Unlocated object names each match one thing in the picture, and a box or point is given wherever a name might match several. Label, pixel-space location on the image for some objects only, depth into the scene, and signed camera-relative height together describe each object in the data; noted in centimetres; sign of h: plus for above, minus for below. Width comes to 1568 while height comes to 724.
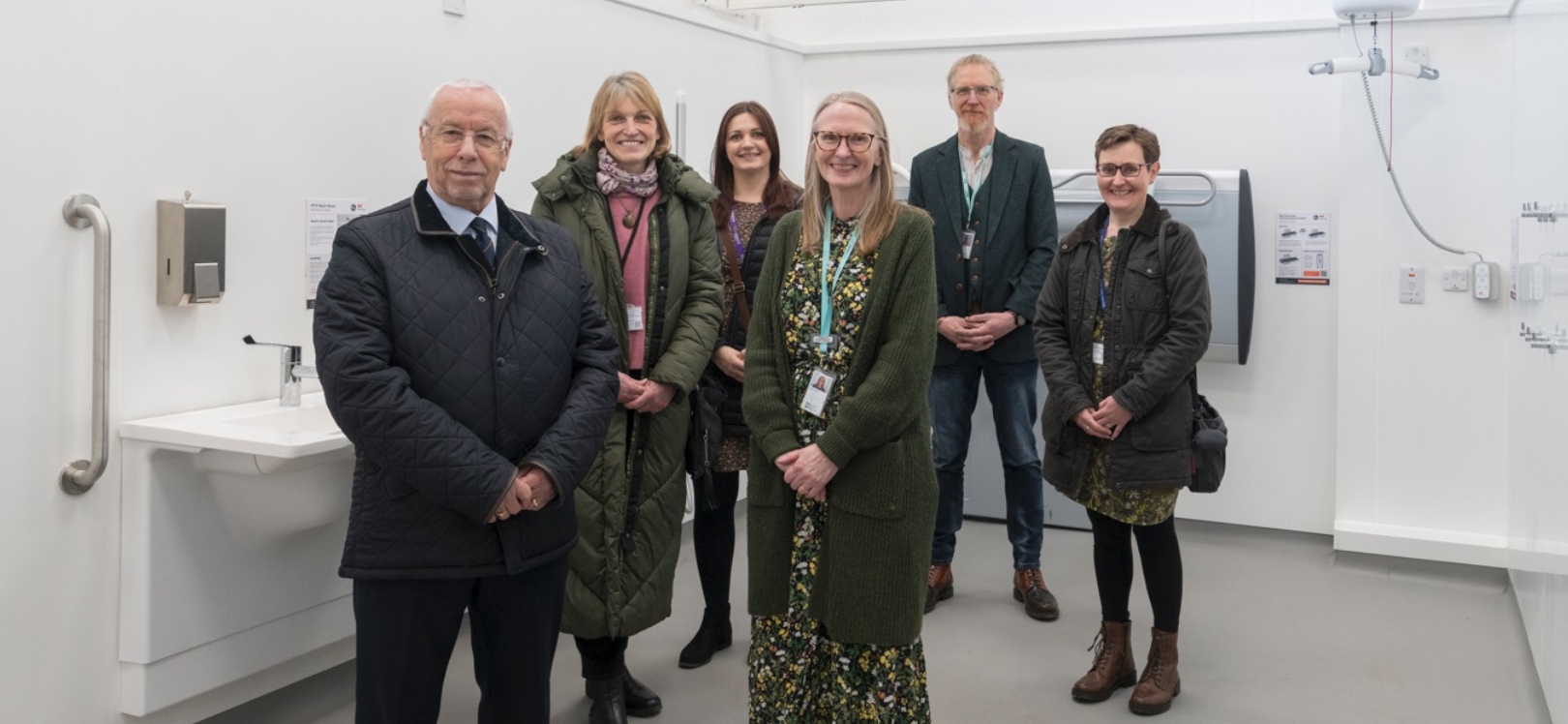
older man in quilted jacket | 201 -12
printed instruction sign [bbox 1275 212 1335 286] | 469 +42
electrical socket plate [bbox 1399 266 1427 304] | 434 +26
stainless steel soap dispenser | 262 +19
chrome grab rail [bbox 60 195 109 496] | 244 +0
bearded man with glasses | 379 +20
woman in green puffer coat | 279 +2
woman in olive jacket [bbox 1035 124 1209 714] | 291 -6
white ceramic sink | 246 -19
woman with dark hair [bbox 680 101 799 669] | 318 +24
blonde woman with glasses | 233 -17
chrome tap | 285 -7
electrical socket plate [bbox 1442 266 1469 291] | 428 +28
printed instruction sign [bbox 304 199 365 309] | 302 +27
